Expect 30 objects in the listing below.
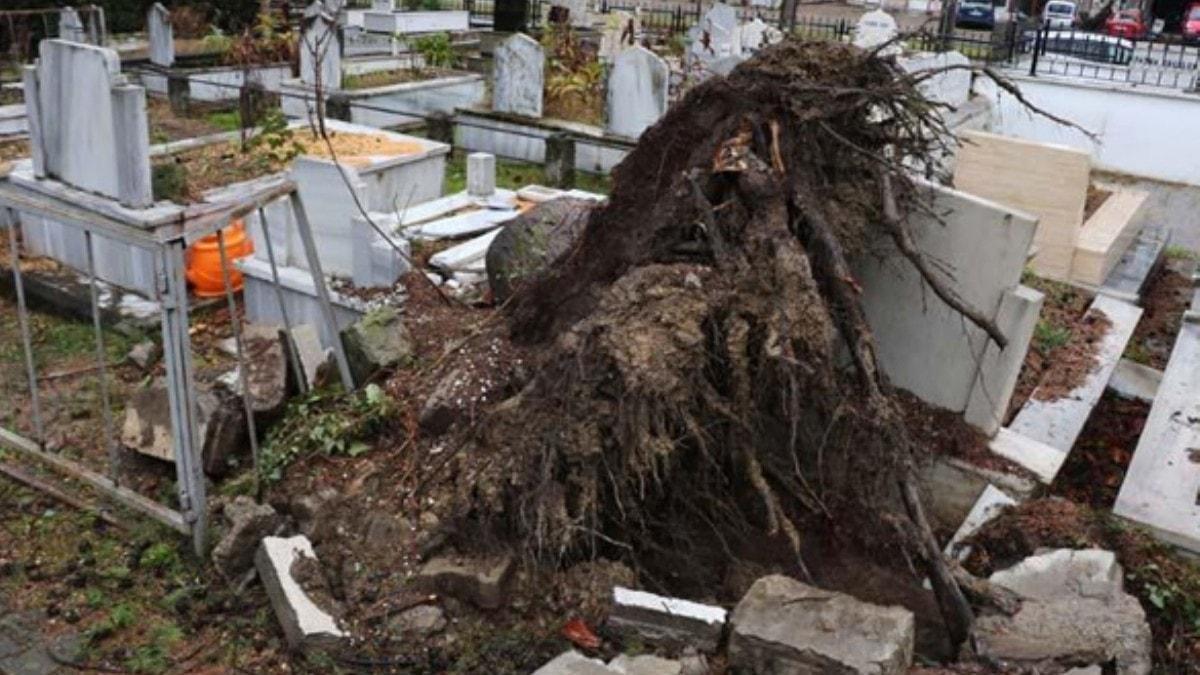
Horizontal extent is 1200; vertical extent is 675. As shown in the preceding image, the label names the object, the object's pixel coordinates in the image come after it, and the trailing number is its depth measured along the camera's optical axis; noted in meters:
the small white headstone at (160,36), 14.40
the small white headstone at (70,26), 13.06
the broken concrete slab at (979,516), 5.17
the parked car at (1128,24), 26.03
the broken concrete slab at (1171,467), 4.98
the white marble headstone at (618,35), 15.48
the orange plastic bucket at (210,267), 8.18
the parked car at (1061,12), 29.78
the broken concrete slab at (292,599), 4.27
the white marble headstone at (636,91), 11.27
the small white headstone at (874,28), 15.05
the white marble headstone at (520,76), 12.43
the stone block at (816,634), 3.72
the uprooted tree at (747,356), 4.25
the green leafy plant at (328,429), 5.36
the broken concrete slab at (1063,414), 5.81
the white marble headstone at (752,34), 15.42
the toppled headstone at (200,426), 5.50
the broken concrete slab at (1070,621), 4.10
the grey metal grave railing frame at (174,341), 4.69
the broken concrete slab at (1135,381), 6.90
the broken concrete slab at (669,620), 4.07
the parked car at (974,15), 30.02
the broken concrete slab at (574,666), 3.85
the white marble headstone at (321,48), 12.51
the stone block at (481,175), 8.95
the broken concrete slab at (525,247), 6.59
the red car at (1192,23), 25.42
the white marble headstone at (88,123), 7.16
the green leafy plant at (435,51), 15.06
